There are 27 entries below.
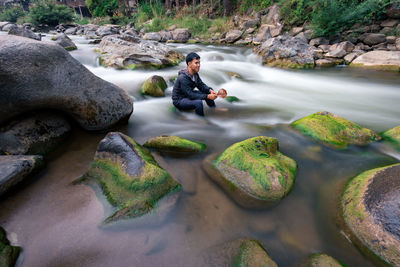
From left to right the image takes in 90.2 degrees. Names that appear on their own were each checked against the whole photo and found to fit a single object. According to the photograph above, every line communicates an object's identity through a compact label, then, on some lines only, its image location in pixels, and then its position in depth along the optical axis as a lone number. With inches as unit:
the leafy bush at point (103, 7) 1201.2
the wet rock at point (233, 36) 618.2
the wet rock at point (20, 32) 350.9
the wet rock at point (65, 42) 382.4
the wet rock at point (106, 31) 738.6
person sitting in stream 159.2
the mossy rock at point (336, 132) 122.6
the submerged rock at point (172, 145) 114.9
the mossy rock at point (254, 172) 84.7
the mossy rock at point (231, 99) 209.3
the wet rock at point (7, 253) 58.9
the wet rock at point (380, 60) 319.0
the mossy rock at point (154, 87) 207.9
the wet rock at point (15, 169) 80.8
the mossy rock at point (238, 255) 60.7
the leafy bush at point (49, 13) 1085.1
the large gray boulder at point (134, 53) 284.2
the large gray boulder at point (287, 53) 367.2
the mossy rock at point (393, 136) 123.4
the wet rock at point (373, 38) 379.9
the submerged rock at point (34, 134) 102.3
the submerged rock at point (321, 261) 60.6
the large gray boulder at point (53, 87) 99.3
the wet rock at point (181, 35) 715.4
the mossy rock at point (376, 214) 62.4
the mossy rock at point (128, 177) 77.7
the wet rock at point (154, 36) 727.6
